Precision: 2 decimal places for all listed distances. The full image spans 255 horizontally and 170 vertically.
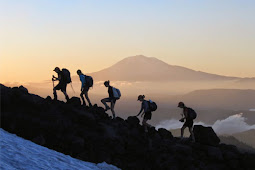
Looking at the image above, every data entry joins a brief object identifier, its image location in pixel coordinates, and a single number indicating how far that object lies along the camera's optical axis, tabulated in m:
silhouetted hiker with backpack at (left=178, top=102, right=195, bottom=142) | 20.02
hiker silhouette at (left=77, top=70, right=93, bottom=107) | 20.80
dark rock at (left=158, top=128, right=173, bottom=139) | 22.58
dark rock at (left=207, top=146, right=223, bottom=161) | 20.20
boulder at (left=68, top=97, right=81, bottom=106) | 21.99
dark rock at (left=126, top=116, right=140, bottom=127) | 22.22
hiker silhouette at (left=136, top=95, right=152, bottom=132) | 19.78
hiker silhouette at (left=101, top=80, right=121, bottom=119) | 20.52
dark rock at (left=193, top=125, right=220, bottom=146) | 21.58
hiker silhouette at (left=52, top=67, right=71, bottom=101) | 20.70
